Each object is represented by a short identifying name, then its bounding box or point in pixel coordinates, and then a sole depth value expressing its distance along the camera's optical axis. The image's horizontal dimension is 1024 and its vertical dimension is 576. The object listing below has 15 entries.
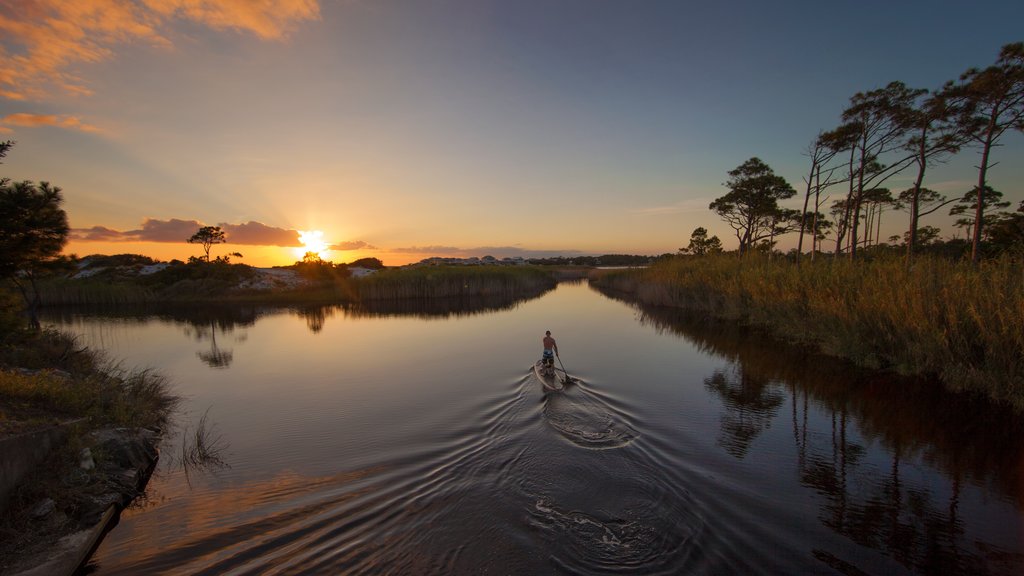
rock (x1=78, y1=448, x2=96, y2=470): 5.38
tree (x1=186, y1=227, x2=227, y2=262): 52.94
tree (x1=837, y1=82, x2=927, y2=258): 21.23
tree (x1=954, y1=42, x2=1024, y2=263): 15.70
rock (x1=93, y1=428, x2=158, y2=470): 6.07
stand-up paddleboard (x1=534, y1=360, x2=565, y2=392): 10.30
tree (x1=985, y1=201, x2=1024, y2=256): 25.02
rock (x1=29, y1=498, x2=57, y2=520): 4.43
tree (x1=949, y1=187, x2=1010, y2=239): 30.14
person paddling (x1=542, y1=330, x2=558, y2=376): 11.23
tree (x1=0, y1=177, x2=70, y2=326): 8.54
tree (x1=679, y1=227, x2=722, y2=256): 51.41
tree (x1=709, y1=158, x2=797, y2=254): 38.75
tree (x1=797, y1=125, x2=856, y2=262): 24.06
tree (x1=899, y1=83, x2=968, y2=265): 18.47
